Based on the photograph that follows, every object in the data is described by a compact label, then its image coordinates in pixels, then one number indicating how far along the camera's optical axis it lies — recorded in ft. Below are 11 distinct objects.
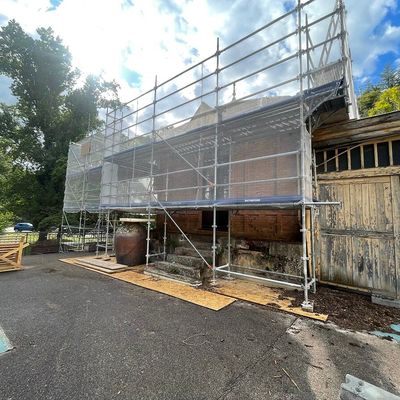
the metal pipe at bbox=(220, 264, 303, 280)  19.22
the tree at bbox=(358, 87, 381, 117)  65.51
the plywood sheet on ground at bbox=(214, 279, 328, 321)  13.52
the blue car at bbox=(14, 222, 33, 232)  93.68
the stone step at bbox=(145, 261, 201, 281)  19.75
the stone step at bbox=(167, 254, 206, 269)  20.83
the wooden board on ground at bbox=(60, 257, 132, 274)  23.93
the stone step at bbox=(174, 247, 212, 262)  22.75
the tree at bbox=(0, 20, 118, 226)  53.11
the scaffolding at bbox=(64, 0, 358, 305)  15.23
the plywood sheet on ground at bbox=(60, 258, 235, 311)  14.99
